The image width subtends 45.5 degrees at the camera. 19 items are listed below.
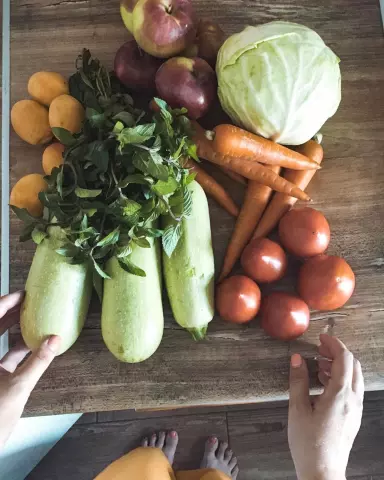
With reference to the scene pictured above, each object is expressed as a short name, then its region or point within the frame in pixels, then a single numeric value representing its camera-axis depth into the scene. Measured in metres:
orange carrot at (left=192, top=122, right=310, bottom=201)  0.88
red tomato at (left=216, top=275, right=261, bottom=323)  0.81
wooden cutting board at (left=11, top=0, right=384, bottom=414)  0.84
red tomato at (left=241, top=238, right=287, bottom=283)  0.82
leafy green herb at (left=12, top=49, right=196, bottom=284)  0.75
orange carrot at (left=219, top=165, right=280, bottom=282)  0.89
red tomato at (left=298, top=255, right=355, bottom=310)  0.80
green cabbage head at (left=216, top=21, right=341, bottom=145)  0.80
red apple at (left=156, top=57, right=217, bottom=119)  0.83
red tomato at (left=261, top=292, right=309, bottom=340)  0.81
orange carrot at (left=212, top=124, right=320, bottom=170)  0.84
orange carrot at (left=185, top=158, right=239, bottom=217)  0.90
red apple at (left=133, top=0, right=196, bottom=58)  0.83
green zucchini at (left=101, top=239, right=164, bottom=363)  0.77
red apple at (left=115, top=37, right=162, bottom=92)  0.89
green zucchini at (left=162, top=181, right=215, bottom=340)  0.80
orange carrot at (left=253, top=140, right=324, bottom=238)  0.89
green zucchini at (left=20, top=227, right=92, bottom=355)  0.77
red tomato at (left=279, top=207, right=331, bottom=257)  0.82
